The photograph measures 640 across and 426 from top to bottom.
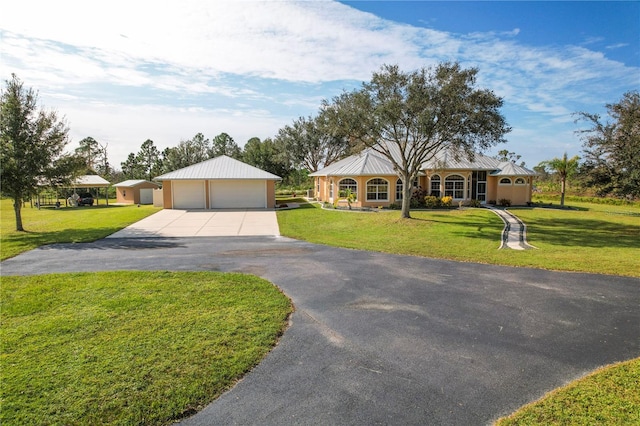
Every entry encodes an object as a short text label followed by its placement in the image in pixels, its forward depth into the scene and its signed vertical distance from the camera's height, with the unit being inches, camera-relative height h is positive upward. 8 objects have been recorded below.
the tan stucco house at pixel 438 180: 1137.4 +22.4
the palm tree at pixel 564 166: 1412.4 +78.0
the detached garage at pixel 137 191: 1547.7 -3.1
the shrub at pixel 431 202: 1135.0 -44.5
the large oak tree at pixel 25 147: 663.8 +80.1
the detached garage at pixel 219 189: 1175.6 +0.8
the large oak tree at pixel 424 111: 706.2 +149.6
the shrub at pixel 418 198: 1138.7 -32.8
